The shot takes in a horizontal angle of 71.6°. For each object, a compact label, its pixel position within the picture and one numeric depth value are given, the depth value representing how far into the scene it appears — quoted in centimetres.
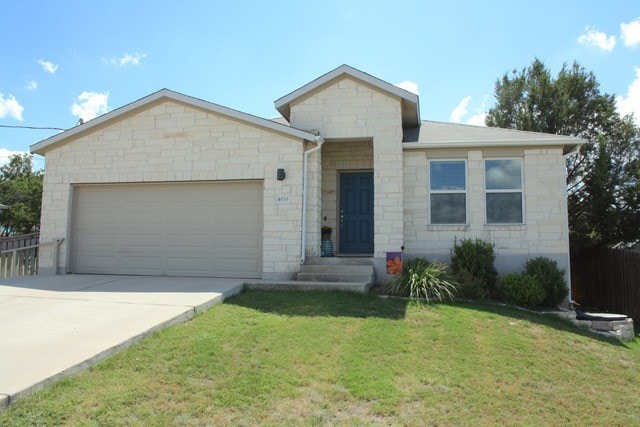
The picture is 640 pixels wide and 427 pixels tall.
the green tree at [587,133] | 1412
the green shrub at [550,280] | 918
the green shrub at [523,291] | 888
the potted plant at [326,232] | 1093
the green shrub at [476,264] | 938
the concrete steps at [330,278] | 880
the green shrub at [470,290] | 905
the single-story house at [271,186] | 1014
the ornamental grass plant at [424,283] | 863
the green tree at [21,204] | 2825
